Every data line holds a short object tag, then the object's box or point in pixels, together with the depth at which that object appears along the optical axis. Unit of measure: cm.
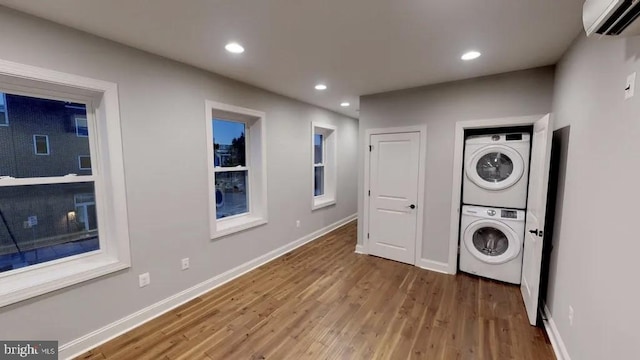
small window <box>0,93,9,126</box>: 175
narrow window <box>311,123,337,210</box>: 517
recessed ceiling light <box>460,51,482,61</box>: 235
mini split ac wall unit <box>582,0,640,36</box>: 99
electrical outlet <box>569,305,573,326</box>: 178
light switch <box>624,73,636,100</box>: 121
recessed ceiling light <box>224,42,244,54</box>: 219
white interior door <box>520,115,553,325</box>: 214
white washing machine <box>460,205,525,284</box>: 295
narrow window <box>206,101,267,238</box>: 319
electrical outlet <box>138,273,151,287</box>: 232
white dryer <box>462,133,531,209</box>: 289
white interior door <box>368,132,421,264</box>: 354
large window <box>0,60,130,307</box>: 178
